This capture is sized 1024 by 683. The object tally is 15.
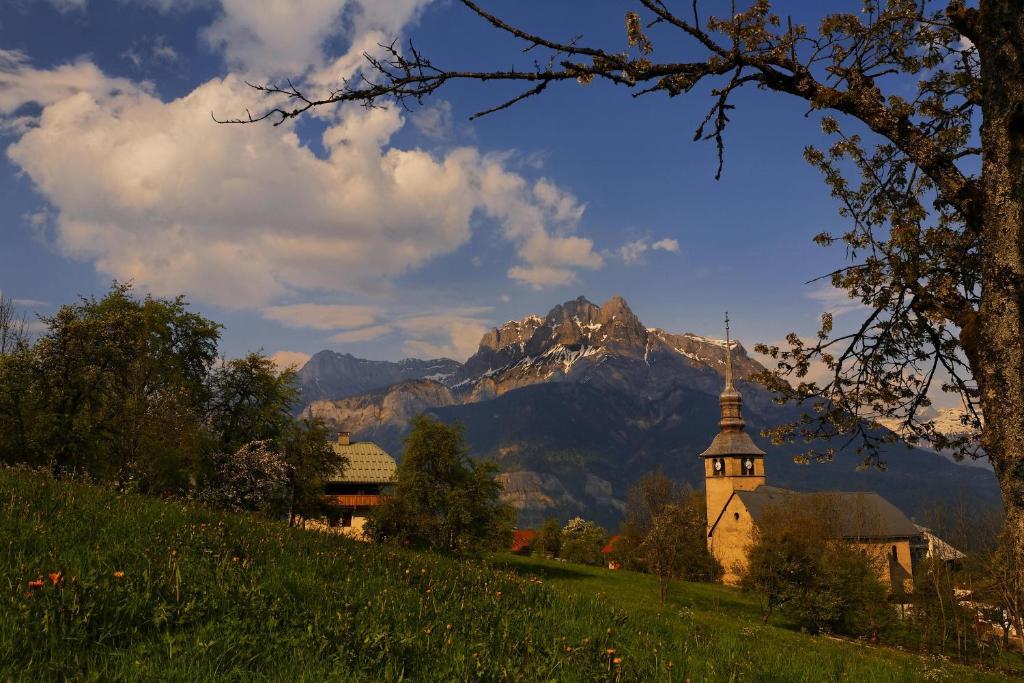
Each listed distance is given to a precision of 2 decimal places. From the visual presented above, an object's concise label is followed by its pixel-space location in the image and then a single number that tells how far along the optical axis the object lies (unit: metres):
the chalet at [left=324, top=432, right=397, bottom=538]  83.50
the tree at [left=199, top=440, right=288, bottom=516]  45.12
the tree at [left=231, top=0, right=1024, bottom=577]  5.47
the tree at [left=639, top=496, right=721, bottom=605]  57.97
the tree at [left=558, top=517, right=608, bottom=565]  98.12
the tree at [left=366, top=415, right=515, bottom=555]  49.62
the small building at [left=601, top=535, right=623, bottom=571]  110.07
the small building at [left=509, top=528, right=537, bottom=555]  108.32
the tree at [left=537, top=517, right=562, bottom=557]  104.25
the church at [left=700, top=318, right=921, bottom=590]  91.00
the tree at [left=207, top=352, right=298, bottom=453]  55.00
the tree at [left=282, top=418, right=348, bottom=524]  50.75
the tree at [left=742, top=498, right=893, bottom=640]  50.66
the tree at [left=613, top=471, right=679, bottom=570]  99.50
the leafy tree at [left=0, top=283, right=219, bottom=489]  38.88
